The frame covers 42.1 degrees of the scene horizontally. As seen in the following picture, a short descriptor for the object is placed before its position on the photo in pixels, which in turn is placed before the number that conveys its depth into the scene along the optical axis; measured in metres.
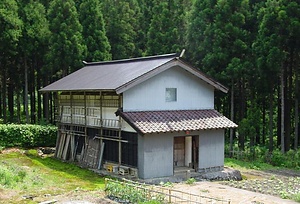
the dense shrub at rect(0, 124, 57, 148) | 25.12
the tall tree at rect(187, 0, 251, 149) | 25.53
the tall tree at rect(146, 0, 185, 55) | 31.19
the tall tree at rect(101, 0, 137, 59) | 36.06
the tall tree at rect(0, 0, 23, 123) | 29.39
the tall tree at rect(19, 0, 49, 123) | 31.28
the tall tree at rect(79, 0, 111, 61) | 31.92
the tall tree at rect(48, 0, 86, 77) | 29.80
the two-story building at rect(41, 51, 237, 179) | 17.38
